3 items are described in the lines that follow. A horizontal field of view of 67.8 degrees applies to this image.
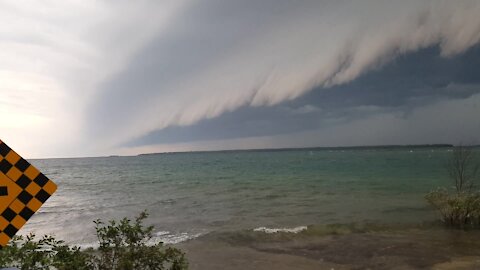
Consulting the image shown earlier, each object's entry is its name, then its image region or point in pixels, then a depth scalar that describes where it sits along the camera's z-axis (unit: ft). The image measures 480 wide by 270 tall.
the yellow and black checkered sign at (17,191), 10.05
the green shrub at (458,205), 49.47
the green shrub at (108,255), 17.16
